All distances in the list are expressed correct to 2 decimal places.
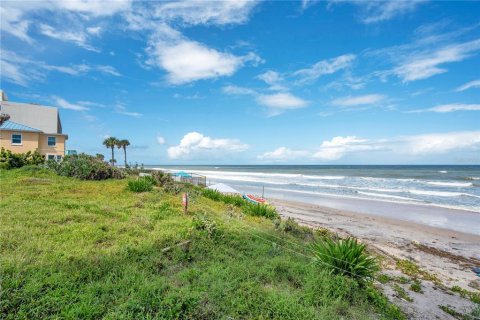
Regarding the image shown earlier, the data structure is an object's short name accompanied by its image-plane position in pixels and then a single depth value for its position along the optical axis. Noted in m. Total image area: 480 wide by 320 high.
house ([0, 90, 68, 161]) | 23.56
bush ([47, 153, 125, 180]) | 17.06
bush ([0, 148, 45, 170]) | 19.17
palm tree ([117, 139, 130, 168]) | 55.05
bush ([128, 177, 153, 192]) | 14.02
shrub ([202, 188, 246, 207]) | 14.91
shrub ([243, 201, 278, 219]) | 12.87
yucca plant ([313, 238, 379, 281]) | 6.21
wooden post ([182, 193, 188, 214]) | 10.29
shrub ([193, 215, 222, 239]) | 7.61
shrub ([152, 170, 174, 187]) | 17.25
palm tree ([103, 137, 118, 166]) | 53.84
